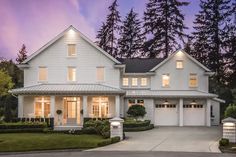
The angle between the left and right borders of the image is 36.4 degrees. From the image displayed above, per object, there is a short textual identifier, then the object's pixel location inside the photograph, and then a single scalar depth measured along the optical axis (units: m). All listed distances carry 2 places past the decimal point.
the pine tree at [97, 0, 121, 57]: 57.03
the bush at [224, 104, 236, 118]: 26.14
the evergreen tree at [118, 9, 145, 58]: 56.75
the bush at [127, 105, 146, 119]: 34.44
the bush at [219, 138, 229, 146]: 19.27
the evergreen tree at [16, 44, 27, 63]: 68.74
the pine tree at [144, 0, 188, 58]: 52.40
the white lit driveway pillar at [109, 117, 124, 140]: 22.34
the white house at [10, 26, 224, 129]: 33.45
